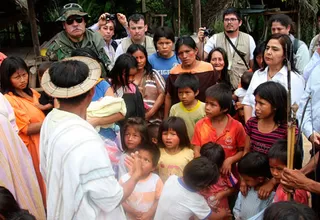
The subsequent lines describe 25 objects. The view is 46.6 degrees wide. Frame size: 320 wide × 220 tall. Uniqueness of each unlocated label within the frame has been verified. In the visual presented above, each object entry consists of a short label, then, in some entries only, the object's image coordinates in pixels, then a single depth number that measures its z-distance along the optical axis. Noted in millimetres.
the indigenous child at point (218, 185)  3100
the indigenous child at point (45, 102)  3520
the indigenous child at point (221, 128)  3295
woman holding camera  5344
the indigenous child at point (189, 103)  3648
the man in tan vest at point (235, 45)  4684
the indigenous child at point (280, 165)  2613
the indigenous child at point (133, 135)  3396
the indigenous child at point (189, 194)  2629
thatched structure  9430
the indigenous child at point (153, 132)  3666
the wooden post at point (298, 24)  11152
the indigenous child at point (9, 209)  2168
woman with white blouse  3281
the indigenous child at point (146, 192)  3012
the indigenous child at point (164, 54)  4371
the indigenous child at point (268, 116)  2992
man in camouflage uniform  4312
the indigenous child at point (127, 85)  3771
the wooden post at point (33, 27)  7418
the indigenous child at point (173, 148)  3293
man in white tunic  1968
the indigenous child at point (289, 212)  1838
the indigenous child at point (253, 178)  2830
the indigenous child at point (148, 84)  4223
